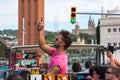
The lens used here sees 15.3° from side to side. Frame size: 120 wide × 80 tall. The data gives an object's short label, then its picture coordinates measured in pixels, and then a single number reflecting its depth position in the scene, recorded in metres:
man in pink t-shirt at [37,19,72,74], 6.06
